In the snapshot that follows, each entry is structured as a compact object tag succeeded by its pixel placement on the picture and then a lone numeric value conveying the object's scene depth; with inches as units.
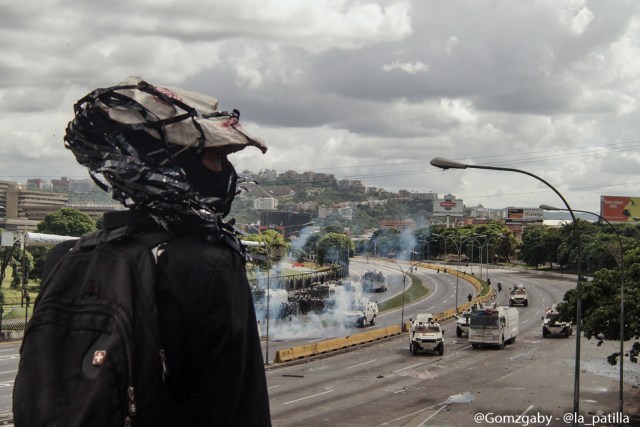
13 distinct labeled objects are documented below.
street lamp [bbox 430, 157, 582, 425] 830.0
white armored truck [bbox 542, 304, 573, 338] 2514.8
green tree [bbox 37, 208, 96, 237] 4121.6
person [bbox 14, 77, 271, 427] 100.0
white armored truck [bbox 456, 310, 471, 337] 2532.0
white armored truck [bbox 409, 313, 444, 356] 2042.3
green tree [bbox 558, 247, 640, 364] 1359.5
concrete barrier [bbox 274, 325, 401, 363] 1904.5
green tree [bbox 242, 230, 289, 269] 4200.3
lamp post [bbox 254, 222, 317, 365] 1889.8
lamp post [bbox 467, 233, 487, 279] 6251.0
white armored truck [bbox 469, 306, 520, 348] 2192.4
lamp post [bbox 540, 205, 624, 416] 1263.5
